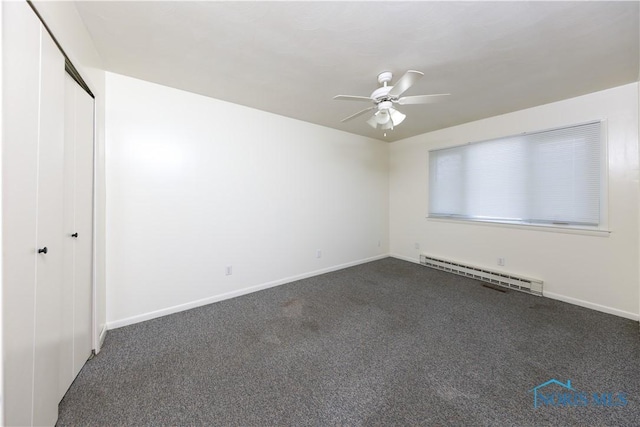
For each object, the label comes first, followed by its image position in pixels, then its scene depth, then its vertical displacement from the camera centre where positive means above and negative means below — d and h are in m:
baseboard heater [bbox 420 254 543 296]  3.15 -0.92
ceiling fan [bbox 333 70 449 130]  1.87 +1.05
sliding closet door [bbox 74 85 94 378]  1.65 -0.11
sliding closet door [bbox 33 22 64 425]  1.13 -0.10
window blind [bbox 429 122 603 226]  2.80 +0.54
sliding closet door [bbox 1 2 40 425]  0.90 +0.07
